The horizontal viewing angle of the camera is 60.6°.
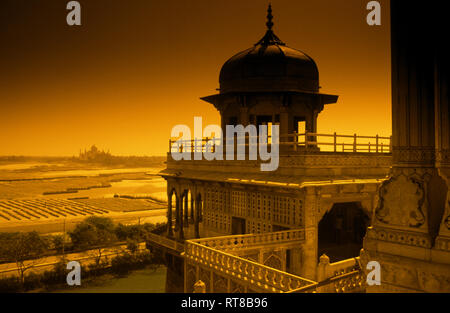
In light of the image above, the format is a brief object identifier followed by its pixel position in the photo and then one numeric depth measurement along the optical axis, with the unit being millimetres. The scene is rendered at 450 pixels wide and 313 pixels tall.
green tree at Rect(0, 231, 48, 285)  36819
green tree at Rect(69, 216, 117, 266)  44094
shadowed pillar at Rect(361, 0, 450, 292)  6004
